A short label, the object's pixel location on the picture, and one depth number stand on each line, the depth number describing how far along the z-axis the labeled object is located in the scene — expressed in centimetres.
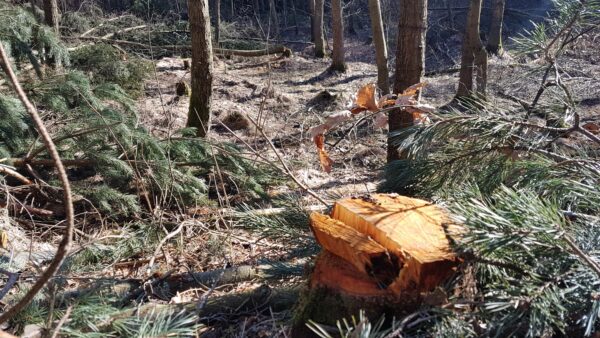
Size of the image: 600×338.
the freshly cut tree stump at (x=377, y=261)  165
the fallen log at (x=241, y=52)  1255
